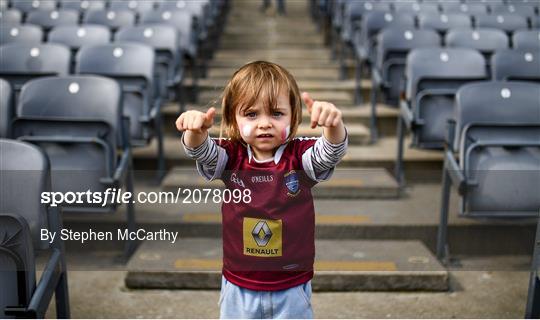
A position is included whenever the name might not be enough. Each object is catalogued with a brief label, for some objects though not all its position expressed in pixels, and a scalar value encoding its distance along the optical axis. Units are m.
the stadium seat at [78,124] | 2.73
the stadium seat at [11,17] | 5.60
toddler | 1.29
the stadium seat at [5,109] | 2.83
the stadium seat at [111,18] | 5.53
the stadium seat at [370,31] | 5.16
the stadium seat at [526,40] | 4.61
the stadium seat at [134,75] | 3.56
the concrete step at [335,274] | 2.53
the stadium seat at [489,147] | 2.30
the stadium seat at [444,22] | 5.47
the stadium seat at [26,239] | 1.57
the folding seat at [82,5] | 6.30
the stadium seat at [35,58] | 3.79
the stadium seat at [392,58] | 4.40
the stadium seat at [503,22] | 5.54
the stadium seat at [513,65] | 3.84
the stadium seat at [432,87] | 3.54
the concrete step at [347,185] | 1.66
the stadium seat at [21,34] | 4.61
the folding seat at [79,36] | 4.62
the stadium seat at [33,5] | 6.26
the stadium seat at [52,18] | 5.52
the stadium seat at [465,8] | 6.36
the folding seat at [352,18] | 5.87
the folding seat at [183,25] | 5.24
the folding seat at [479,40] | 4.62
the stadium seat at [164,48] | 4.32
